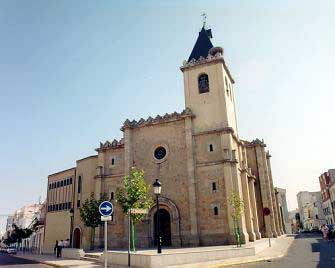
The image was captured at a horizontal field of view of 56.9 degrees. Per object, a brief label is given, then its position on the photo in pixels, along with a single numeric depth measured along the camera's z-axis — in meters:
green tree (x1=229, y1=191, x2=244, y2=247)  24.42
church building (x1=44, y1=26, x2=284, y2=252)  27.69
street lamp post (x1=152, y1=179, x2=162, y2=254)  17.86
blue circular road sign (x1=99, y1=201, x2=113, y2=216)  11.02
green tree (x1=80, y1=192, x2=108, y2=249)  29.42
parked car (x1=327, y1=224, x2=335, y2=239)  37.17
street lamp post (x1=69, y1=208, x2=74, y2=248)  35.98
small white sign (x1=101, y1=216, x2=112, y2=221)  10.99
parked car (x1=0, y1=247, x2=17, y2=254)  45.44
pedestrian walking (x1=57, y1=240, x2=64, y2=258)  27.05
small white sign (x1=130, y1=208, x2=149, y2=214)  17.26
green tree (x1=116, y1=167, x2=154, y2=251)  20.92
